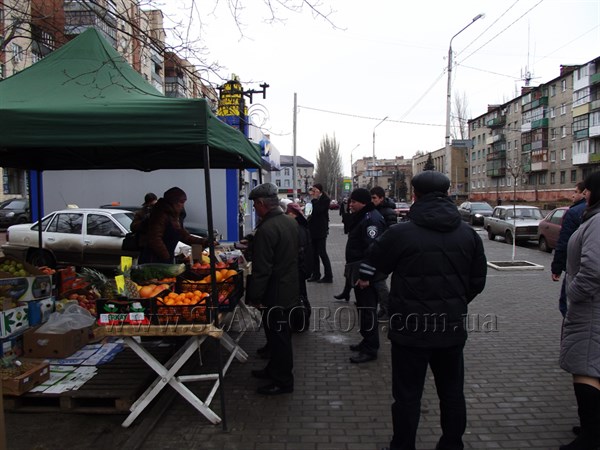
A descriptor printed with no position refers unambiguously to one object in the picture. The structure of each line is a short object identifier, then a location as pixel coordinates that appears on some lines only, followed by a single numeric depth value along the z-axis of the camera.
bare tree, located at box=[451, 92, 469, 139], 51.20
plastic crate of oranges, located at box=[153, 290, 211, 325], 3.56
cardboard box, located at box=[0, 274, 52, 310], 4.39
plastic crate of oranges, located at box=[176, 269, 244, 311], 4.06
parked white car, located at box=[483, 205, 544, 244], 17.47
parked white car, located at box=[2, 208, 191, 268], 10.55
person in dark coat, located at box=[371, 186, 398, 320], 5.63
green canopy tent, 3.39
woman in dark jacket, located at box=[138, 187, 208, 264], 5.66
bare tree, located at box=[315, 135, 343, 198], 75.45
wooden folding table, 3.52
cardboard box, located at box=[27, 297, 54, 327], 4.62
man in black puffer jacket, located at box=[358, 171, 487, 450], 2.80
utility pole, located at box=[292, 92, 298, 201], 29.02
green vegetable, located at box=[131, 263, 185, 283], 4.50
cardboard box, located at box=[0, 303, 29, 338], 4.16
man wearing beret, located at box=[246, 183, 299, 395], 3.95
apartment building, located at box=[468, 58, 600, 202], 48.34
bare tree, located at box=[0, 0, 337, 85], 5.02
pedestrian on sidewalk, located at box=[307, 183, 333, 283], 9.33
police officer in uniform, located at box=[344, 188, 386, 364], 4.95
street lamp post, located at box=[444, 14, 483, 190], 21.38
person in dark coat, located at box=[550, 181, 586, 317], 5.18
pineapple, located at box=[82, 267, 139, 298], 3.77
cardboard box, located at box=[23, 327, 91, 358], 4.39
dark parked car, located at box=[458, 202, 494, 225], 29.16
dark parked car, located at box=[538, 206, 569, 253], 14.62
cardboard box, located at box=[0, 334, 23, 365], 4.07
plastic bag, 4.51
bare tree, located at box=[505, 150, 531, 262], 59.28
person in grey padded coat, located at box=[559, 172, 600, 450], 2.91
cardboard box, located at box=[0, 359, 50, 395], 3.69
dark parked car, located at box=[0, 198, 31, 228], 24.39
